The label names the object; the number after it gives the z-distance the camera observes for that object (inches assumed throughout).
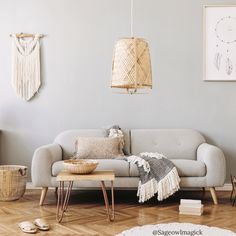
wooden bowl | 152.5
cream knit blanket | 172.1
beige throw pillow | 188.1
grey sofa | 175.3
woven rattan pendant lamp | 133.6
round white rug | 132.9
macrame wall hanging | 211.3
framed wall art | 206.5
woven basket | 185.0
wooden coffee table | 150.3
